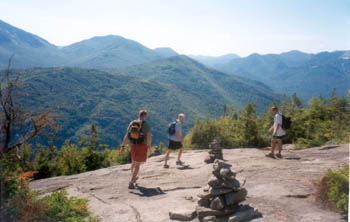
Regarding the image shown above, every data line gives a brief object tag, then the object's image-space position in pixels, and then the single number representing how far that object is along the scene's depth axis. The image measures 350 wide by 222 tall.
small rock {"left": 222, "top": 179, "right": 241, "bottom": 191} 5.29
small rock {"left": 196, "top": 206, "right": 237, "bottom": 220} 5.11
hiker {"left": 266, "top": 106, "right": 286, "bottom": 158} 9.87
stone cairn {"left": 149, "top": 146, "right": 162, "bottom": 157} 17.16
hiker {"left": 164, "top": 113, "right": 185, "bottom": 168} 9.86
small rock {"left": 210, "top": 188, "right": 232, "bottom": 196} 5.29
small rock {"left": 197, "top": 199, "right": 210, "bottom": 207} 5.51
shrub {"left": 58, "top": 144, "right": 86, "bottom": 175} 18.19
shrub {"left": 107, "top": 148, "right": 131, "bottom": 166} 23.84
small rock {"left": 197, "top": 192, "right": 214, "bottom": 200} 5.48
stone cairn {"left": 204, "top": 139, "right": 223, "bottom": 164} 10.52
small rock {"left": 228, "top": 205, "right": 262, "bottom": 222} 4.81
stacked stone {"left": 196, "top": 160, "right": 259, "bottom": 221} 5.14
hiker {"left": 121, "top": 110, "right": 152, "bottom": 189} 7.46
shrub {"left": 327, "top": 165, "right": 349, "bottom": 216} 4.52
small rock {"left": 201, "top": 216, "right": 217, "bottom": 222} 5.03
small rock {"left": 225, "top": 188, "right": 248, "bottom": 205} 5.22
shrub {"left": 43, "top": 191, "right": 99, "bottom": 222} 5.44
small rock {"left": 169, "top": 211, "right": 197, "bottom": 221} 5.30
